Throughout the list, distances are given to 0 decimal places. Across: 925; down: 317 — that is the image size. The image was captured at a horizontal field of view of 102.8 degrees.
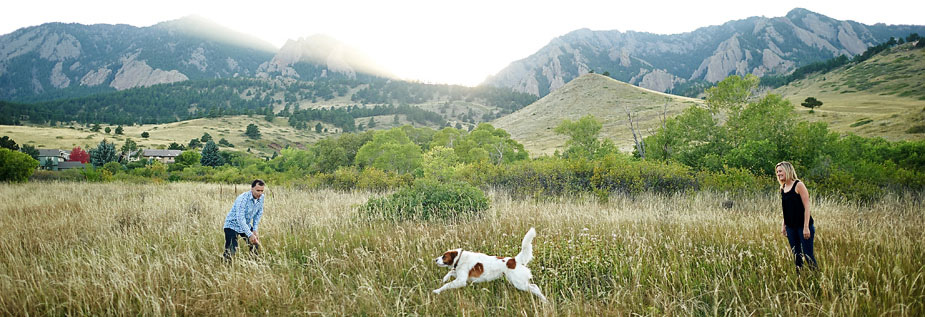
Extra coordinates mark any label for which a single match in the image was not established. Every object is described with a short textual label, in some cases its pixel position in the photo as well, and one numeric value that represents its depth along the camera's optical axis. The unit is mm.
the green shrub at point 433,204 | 8281
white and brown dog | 3920
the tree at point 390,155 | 33125
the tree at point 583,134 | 35562
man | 5352
